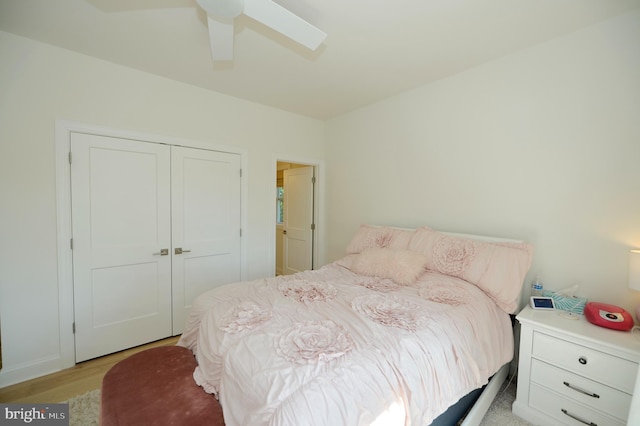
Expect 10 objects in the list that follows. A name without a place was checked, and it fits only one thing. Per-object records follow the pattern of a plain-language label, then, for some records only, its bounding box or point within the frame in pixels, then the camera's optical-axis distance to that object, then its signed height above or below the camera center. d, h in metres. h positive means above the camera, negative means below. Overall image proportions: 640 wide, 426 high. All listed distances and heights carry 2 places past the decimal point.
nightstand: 1.40 -0.97
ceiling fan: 1.33 +1.03
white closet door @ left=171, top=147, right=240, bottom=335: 2.73 -0.23
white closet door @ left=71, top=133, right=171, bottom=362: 2.25 -0.38
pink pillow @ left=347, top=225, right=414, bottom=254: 2.54 -0.35
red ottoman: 1.07 -0.89
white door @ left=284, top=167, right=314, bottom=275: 3.99 -0.25
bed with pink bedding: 0.95 -0.64
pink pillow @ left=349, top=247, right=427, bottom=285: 2.08 -0.51
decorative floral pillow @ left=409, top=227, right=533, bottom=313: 1.82 -0.44
